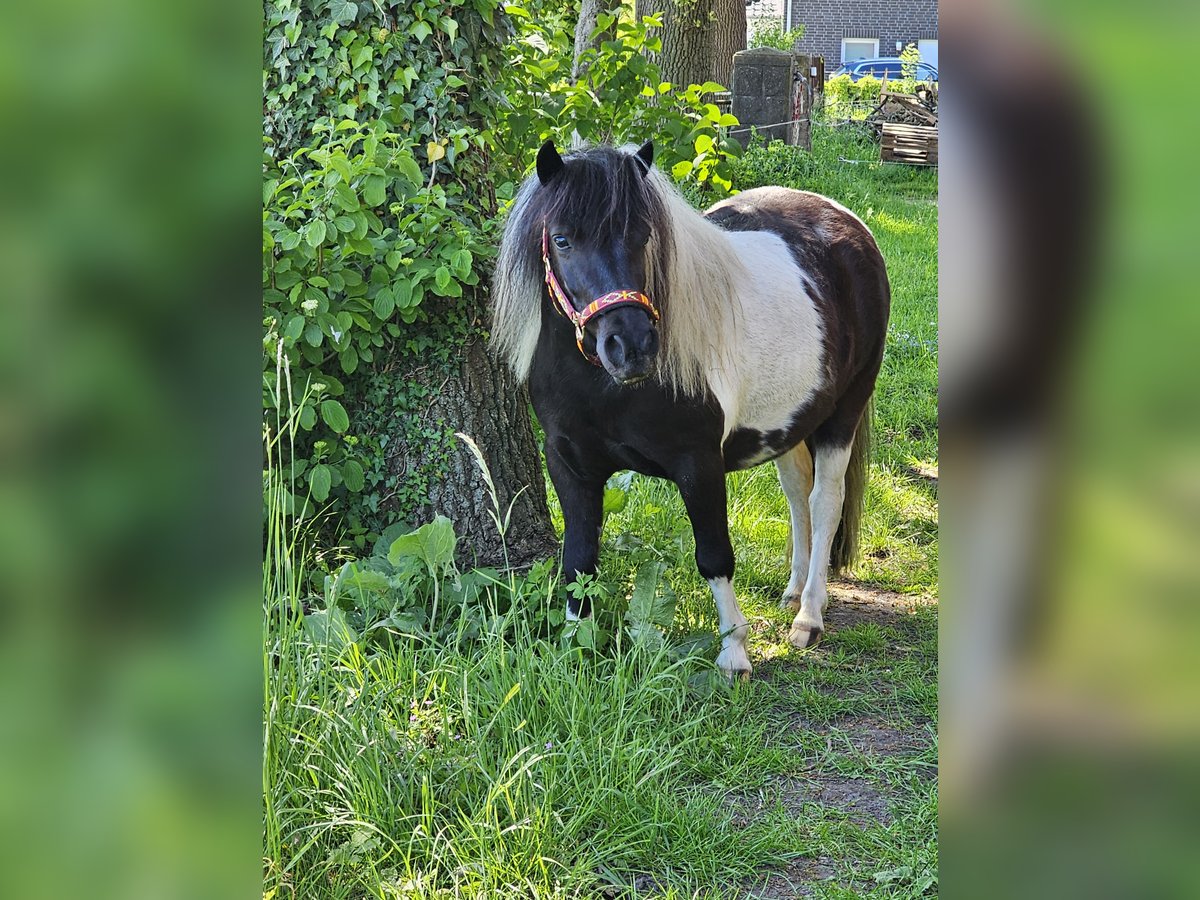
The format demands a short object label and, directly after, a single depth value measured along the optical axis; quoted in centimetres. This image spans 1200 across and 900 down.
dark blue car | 2988
